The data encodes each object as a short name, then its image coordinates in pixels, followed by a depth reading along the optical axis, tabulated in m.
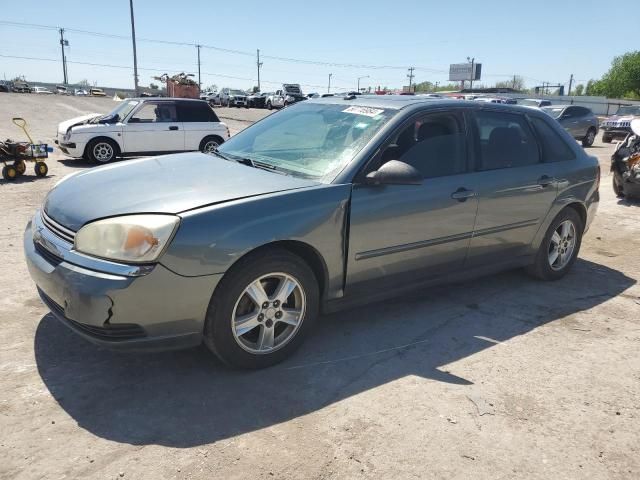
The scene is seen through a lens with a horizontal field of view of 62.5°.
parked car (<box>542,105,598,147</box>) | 20.34
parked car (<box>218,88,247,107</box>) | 49.39
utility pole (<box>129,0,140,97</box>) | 36.00
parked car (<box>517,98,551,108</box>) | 20.50
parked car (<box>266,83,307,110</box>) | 45.52
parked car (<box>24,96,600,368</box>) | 2.77
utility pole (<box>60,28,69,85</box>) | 100.38
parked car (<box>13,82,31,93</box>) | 63.01
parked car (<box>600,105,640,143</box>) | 21.38
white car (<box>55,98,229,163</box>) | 11.95
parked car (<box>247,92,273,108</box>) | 48.53
